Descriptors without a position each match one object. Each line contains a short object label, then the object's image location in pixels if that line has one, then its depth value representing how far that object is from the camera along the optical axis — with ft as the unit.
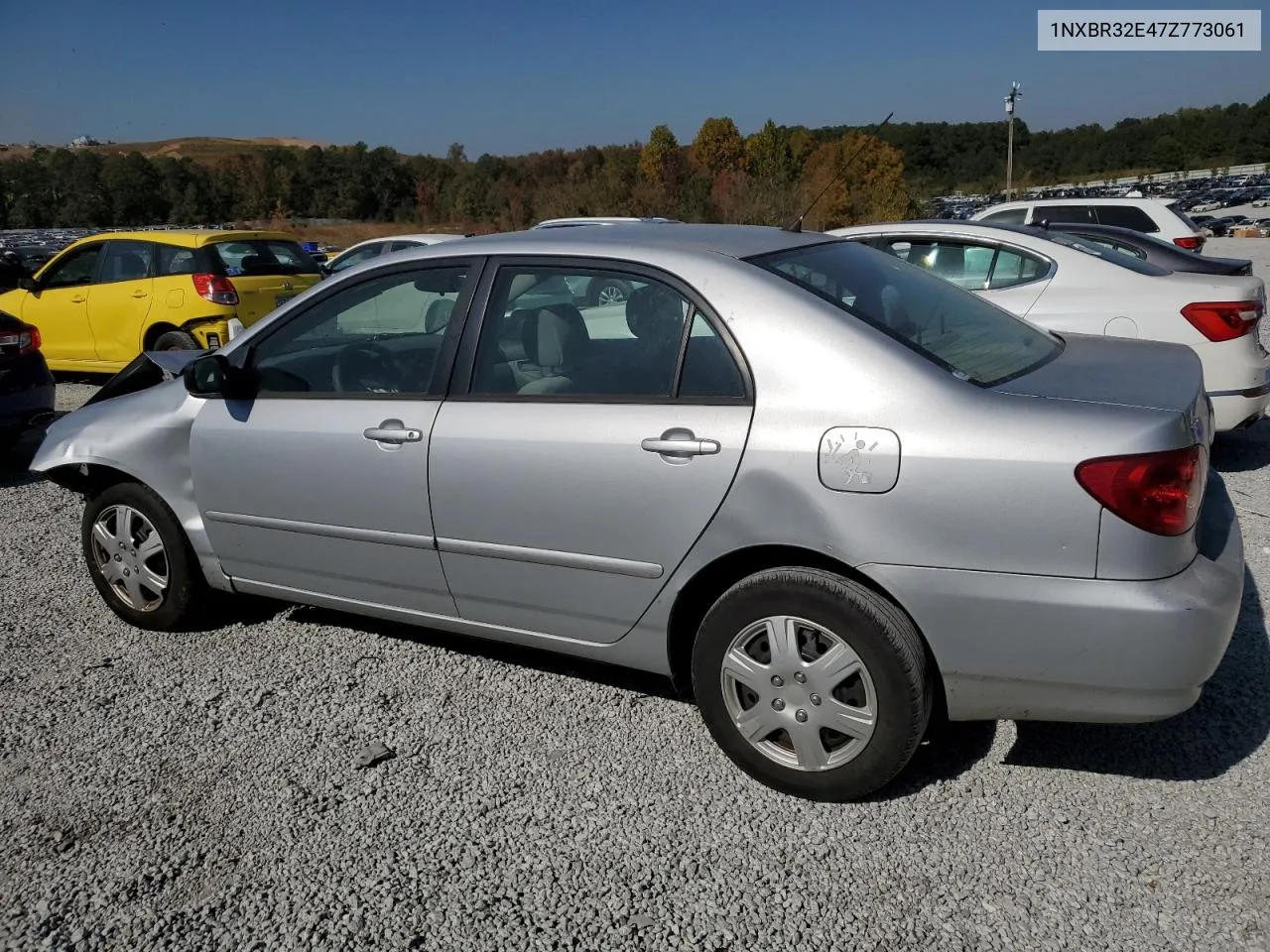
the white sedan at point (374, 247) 55.06
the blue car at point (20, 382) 24.27
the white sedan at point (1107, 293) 19.48
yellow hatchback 33.35
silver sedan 8.36
